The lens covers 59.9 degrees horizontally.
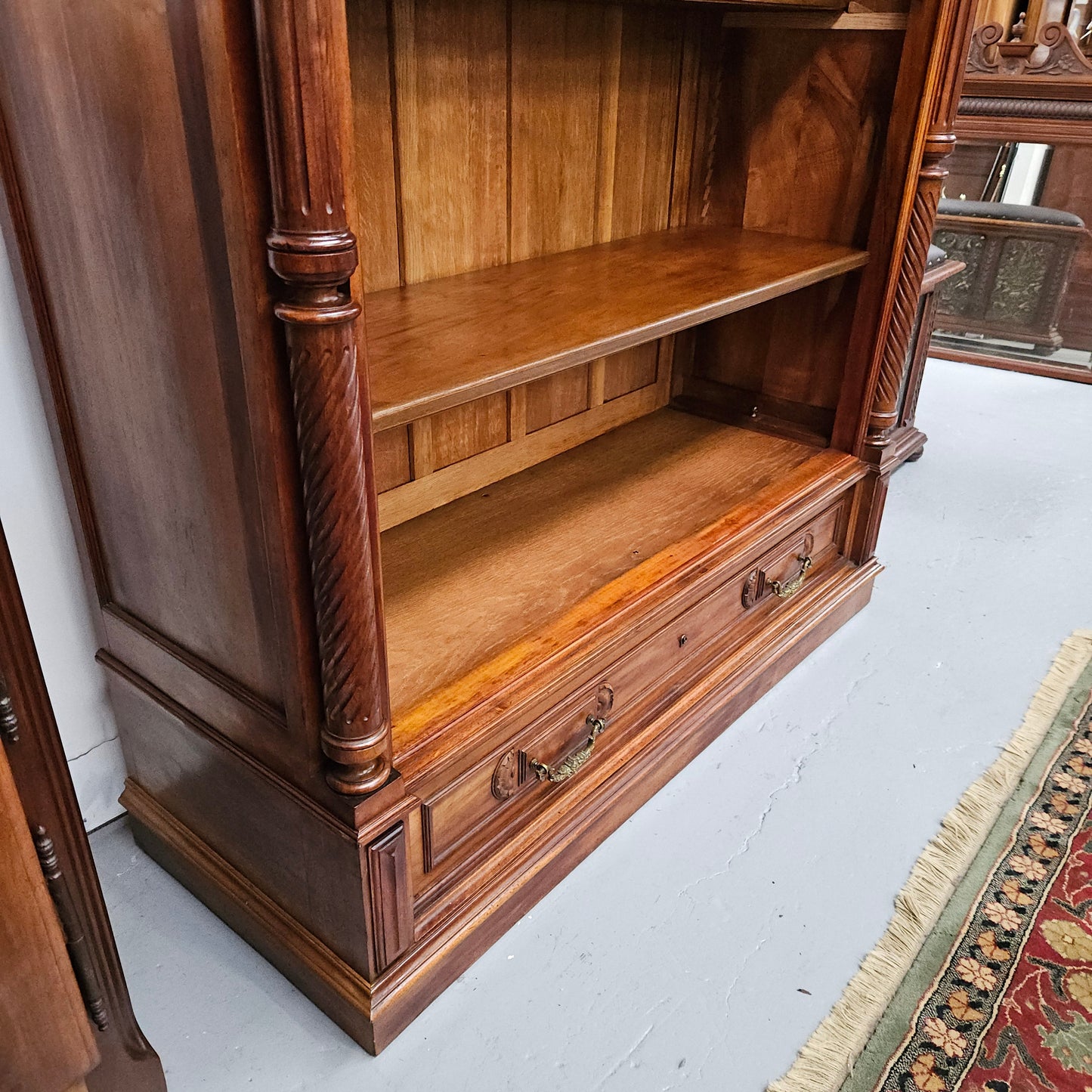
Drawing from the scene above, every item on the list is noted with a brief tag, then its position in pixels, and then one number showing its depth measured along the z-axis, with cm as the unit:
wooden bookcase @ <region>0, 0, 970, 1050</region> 89
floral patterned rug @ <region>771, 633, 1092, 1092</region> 122
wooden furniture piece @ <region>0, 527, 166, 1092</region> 85
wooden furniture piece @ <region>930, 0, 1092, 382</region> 379
